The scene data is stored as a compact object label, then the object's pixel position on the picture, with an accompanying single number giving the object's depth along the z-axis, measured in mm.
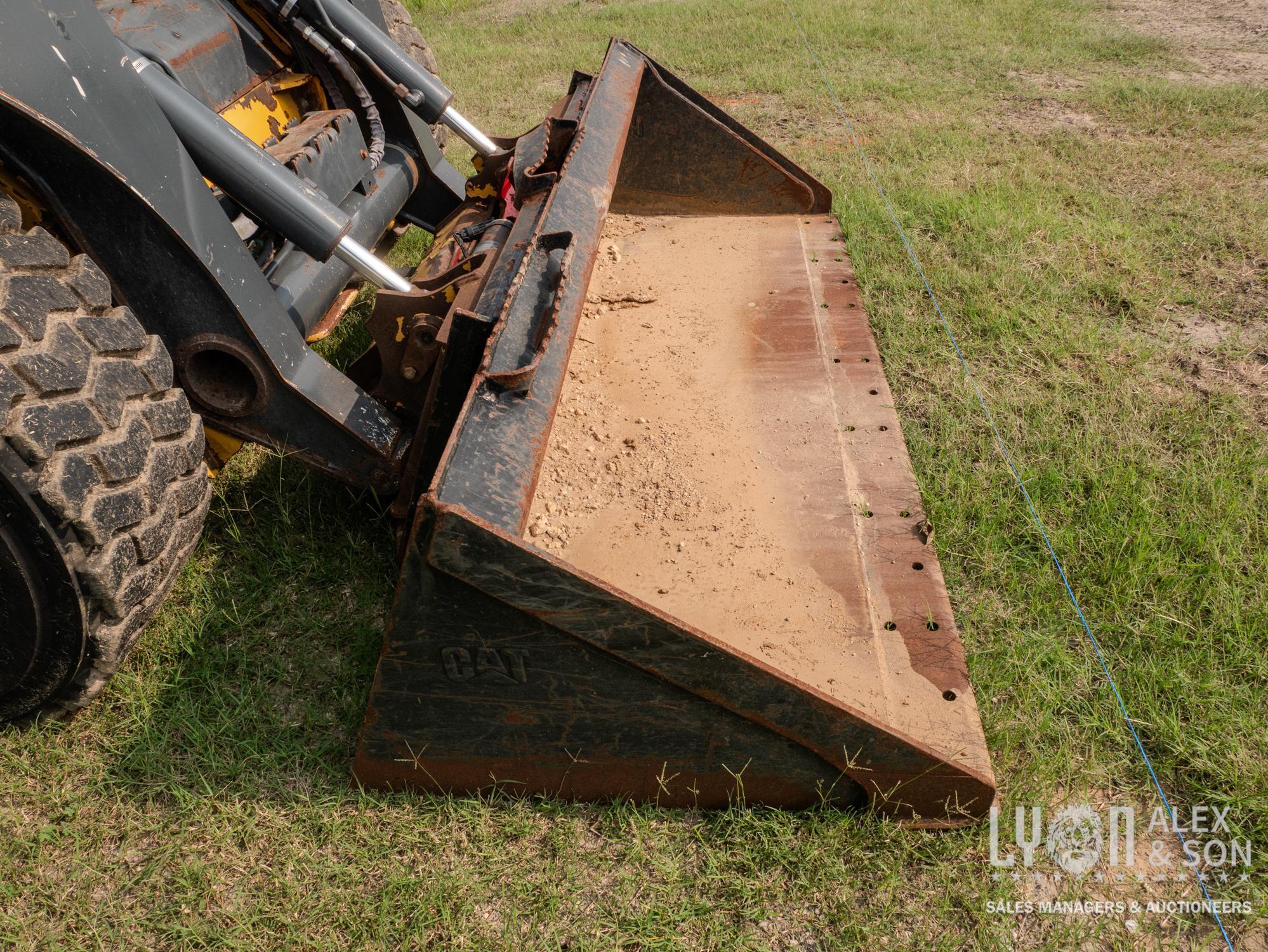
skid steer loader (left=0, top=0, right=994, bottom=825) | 1542
